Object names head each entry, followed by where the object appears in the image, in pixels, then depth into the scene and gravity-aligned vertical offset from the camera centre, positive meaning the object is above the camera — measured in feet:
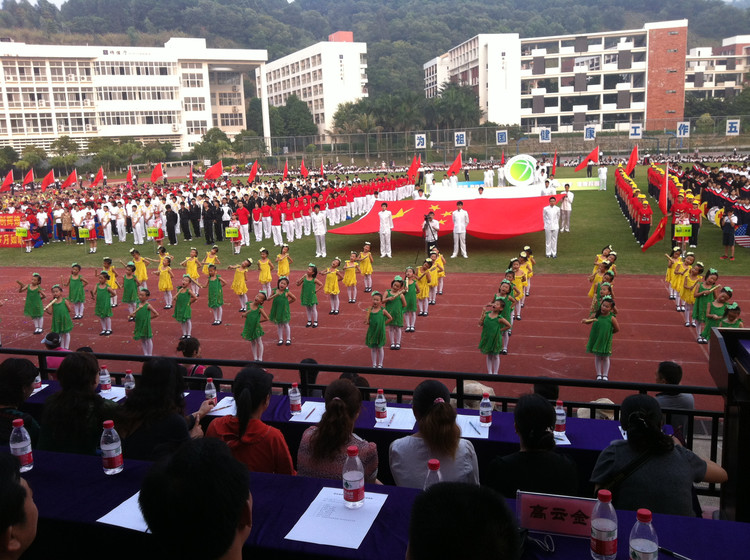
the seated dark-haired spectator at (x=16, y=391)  13.49 -4.71
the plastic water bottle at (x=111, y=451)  11.14 -4.91
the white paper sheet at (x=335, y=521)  9.06 -5.38
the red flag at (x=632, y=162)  87.08 -0.64
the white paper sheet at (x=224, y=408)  16.76 -6.45
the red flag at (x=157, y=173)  101.53 +0.12
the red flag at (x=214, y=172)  101.44 -0.04
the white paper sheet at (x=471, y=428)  15.15 -6.60
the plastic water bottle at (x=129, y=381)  19.17 -6.44
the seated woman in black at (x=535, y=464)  11.24 -5.50
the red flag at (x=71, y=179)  96.10 -0.39
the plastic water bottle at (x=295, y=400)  16.92 -6.26
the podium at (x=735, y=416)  10.13 -4.31
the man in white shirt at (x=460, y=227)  60.18 -6.13
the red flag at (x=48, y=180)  96.07 -0.39
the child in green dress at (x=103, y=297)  41.06 -7.98
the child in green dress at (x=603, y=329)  29.14 -7.96
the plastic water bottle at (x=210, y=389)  17.94 -6.28
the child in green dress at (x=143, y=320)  35.81 -8.35
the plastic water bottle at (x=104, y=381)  19.65 -6.56
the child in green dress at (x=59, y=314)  37.86 -8.29
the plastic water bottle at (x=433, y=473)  10.10 -5.25
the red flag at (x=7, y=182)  93.74 -0.49
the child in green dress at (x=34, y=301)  41.45 -8.17
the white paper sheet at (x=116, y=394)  18.96 -6.74
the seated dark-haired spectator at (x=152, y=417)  12.64 -5.03
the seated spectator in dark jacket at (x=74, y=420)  13.05 -5.09
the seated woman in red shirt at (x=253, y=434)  12.34 -5.28
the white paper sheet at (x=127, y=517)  9.34 -5.25
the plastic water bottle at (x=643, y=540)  7.86 -4.89
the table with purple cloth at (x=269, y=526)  8.57 -5.33
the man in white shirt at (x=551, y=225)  59.11 -6.13
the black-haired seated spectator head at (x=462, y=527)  5.82 -3.42
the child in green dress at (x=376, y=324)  32.49 -8.16
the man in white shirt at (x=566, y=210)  72.43 -5.89
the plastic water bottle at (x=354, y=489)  9.94 -5.12
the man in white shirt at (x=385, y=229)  61.82 -6.25
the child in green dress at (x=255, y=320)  33.58 -8.13
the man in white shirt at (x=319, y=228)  63.00 -6.03
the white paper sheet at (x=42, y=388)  18.51 -6.38
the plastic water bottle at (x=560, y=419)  15.39 -6.39
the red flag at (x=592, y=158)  104.55 +0.15
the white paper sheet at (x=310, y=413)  16.43 -6.60
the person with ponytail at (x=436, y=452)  12.13 -5.70
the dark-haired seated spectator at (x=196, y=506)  6.59 -3.56
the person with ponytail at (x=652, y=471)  10.69 -5.47
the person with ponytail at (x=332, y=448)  12.03 -5.45
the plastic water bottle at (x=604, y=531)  8.06 -4.78
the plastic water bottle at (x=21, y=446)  11.28 -4.83
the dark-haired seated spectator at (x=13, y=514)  7.14 -3.89
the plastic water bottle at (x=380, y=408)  16.39 -6.36
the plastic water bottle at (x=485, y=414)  15.75 -6.38
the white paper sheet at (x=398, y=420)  15.84 -6.65
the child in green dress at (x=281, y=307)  36.50 -8.16
